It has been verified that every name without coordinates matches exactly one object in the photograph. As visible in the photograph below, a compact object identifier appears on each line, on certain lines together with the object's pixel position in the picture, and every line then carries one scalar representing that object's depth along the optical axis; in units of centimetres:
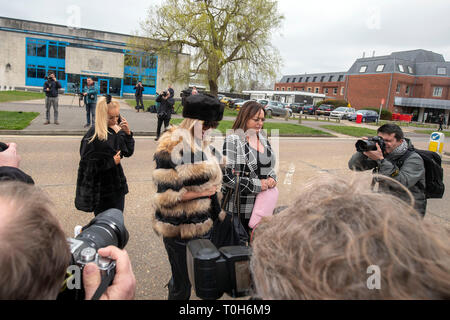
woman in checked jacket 276
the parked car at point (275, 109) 2859
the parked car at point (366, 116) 3256
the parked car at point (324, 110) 3625
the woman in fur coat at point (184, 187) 223
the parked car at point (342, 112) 3309
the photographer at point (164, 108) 1100
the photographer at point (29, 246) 65
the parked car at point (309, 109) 3747
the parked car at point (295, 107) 3853
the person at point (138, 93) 2022
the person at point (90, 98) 1144
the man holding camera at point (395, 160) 289
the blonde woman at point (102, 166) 302
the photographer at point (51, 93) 1142
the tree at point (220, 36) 2314
